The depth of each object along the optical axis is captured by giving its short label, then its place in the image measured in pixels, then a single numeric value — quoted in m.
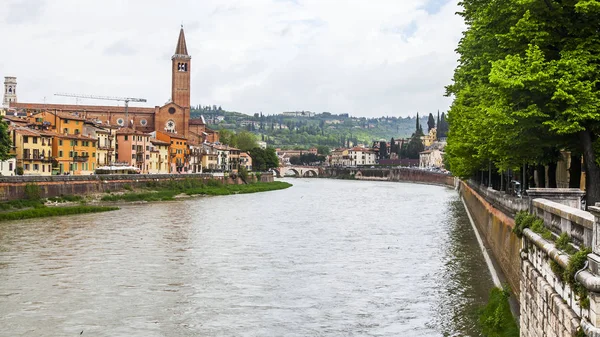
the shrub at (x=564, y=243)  9.83
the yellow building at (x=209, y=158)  121.62
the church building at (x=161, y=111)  124.19
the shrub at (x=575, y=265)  8.48
